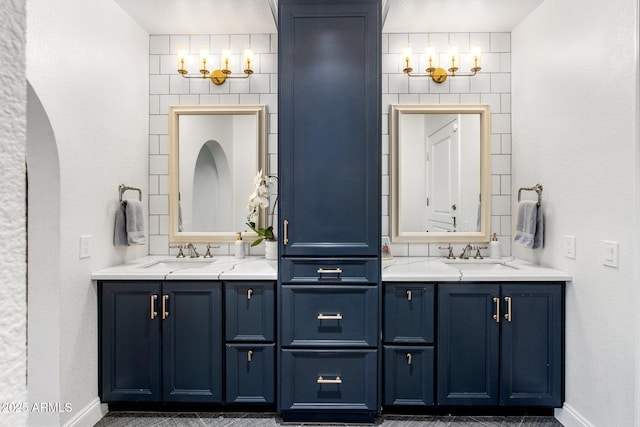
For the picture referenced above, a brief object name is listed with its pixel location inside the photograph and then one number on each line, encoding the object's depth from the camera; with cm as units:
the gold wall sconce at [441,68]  283
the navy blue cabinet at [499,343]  228
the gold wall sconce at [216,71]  287
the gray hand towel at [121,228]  253
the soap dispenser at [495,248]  286
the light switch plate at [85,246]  221
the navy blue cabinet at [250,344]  231
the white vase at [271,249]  281
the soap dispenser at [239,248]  288
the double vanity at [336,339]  227
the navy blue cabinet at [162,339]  233
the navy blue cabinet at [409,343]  229
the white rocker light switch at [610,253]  187
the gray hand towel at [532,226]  247
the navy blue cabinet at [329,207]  226
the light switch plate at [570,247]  220
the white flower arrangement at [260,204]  276
